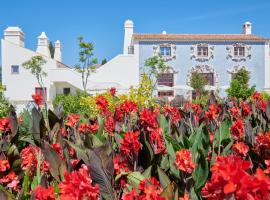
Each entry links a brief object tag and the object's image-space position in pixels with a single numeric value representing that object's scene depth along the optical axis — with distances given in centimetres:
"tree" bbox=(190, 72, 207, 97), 3454
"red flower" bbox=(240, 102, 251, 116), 314
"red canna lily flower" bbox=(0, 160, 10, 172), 163
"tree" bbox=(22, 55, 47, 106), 3453
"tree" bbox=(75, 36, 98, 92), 3489
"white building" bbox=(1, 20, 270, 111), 3550
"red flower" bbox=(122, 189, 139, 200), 98
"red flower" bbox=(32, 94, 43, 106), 292
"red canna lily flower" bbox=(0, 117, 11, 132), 241
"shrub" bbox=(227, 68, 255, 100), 2264
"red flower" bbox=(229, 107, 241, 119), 313
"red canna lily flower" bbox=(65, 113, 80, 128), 245
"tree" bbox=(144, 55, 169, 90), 3500
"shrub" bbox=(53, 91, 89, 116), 1193
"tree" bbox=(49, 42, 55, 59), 6295
